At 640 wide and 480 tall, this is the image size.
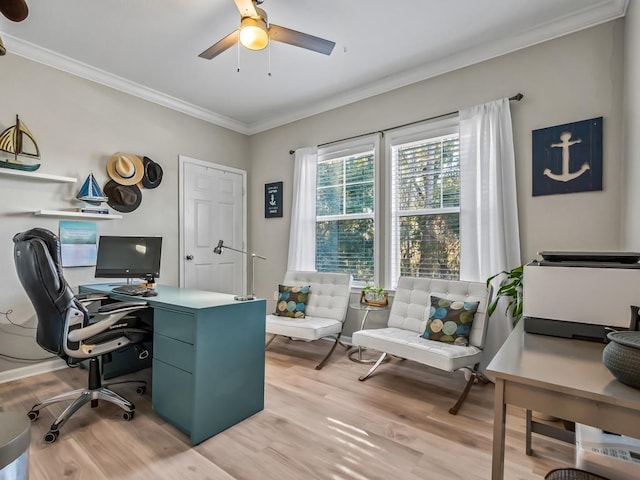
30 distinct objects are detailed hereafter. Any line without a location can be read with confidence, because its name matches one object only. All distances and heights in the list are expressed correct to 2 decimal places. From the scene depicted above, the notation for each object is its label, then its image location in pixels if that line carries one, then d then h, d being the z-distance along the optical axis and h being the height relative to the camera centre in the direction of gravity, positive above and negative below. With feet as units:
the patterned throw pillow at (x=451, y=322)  8.27 -2.02
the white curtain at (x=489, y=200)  8.75 +1.12
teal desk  6.05 -2.32
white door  13.00 +0.69
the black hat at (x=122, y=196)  10.82 +1.51
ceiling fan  6.54 +4.36
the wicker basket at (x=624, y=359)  2.89 -1.05
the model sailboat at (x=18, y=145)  8.62 +2.55
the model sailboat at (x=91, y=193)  9.96 +1.48
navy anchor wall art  7.72 +2.03
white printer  4.52 -0.74
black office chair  5.96 -1.57
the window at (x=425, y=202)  10.09 +1.26
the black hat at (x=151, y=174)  11.69 +2.42
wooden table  2.79 -1.33
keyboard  7.92 -1.20
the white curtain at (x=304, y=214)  13.03 +1.09
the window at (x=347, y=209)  11.79 +1.21
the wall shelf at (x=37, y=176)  8.64 +1.79
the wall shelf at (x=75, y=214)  9.18 +0.80
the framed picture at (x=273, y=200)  14.20 +1.82
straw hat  10.78 +2.38
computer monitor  9.37 -0.44
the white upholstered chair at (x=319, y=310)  9.99 -2.30
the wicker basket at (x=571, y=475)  3.37 -2.43
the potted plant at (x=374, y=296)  10.62 -1.73
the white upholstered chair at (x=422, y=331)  7.55 -2.44
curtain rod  8.70 +3.79
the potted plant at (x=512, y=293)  7.70 -1.19
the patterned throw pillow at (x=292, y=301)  11.25 -2.05
